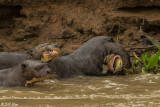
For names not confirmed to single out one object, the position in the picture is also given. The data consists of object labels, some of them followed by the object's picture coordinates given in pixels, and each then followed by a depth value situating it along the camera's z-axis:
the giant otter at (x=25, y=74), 12.20
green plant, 15.23
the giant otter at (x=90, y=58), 14.89
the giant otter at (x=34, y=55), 13.94
